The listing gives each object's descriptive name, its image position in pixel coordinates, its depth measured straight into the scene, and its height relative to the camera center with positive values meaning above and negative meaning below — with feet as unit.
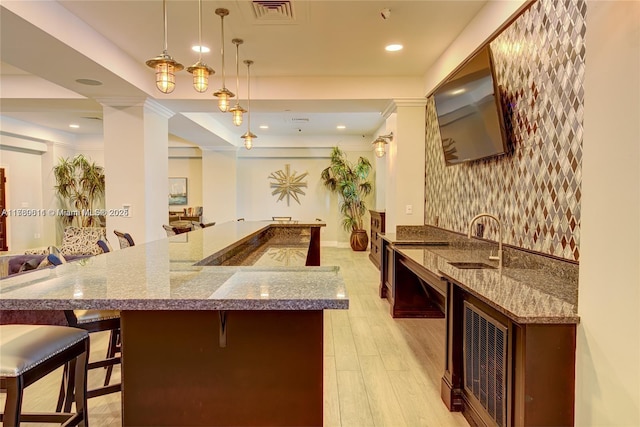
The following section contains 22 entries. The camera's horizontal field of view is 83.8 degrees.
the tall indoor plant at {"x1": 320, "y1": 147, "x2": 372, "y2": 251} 28.78 +1.32
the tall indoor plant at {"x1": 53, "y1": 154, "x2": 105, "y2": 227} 27.07 +1.31
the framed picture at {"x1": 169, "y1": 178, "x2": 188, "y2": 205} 32.45 +1.15
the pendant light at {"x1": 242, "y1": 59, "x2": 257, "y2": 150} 14.32 +4.39
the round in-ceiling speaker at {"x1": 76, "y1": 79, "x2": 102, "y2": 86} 12.61 +4.38
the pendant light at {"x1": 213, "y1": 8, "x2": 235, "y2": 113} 9.51 +3.11
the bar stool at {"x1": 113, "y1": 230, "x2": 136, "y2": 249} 11.12 -1.17
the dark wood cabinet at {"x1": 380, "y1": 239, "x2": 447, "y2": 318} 12.57 -3.33
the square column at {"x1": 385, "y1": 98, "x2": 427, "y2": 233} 15.20 +1.80
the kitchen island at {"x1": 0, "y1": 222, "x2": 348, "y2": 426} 4.74 -2.15
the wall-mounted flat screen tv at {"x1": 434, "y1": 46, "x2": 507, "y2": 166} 8.47 +2.42
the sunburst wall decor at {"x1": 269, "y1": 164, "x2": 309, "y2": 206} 31.65 +1.71
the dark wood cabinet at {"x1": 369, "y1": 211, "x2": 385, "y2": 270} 23.41 -1.95
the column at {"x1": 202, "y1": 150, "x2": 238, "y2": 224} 29.48 +1.12
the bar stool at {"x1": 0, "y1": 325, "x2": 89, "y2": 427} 4.11 -1.95
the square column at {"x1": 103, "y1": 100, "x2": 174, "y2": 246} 14.90 +1.63
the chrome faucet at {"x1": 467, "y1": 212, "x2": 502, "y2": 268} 7.56 -0.79
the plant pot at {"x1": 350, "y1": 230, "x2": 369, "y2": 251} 28.91 -3.00
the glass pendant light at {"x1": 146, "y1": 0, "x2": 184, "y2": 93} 6.96 +2.74
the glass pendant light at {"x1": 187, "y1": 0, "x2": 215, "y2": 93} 8.06 +2.98
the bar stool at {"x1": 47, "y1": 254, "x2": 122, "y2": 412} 5.90 -2.11
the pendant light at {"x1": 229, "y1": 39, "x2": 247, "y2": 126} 11.41 +3.02
